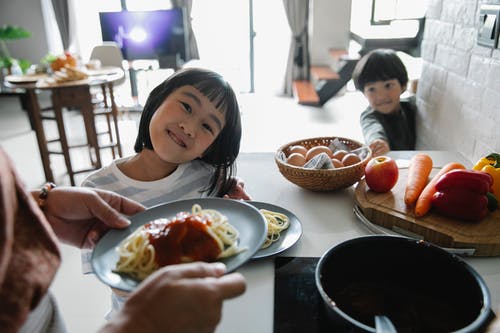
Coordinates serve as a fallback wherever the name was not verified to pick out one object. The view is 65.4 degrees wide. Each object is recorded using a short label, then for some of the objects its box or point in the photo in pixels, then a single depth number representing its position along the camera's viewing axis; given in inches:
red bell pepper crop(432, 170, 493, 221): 35.3
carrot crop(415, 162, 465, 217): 36.8
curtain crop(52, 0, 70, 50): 220.4
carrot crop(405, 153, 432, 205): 39.4
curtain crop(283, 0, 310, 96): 215.6
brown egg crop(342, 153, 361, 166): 46.0
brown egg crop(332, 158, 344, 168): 45.6
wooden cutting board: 33.3
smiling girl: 43.5
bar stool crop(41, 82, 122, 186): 123.5
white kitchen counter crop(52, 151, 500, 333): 27.3
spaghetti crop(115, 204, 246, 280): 26.4
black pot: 25.3
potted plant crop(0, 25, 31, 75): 182.9
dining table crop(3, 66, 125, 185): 122.9
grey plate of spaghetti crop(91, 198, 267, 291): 25.1
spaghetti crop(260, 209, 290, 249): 35.3
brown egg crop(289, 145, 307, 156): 49.4
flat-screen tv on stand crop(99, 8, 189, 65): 193.2
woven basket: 43.0
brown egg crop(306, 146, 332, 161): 48.1
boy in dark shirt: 74.5
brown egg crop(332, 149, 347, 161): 48.4
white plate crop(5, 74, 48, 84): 131.0
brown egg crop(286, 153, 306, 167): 46.6
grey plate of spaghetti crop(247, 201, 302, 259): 33.5
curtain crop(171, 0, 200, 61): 214.1
